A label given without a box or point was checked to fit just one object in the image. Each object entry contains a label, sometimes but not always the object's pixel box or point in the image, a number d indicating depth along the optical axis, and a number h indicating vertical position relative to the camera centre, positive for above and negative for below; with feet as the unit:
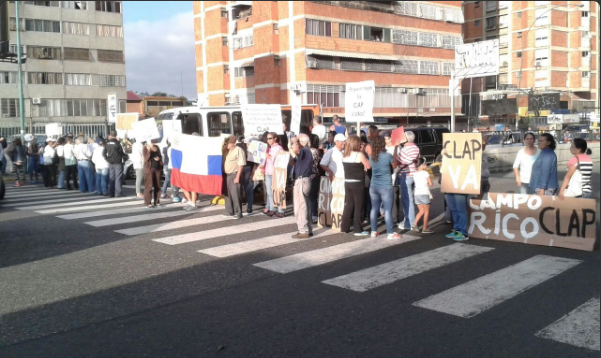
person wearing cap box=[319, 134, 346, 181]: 34.01 -1.54
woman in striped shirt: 29.35 -1.64
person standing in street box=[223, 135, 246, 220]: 38.37 -2.13
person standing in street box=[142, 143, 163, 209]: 44.83 -2.51
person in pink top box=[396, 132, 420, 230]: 33.22 -2.13
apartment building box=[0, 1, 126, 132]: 185.37 +28.66
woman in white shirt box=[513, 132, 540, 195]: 32.12 -1.72
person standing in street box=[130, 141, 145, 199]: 49.78 -1.42
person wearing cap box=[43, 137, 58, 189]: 63.98 -2.35
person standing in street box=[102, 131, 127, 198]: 51.37 -1.82
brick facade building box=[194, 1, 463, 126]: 163.53 +27.94
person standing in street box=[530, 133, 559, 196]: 30.60 -1.89
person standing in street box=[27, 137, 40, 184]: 72.97 -2.03
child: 32.76 -3.31
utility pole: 99.31 +7.11
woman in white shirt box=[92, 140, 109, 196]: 53.52 -2.54
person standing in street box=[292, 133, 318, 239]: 32.30 -3.15
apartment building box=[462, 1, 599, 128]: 230.68 +36.65
